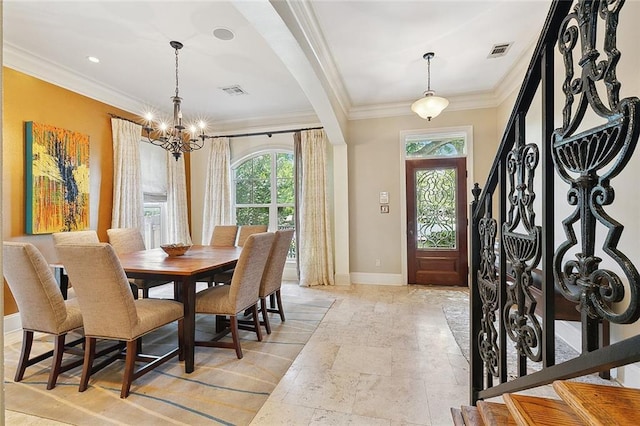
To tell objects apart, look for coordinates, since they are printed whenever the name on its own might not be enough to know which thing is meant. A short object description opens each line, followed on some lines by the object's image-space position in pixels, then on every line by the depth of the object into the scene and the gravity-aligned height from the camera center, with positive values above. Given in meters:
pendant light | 3.47 +1.25
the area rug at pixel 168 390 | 1.83 -1.19
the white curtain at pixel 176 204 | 5.20 +0.20
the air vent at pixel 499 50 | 3.18 +1.74
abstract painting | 3.26 +0.45
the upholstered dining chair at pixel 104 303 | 1.91 -0.56
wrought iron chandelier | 3.07 +0.91
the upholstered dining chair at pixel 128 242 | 3.21 -0.29
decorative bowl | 3.00 -0.33
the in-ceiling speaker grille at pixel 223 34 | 2.83 +1.73
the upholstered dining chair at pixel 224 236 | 4.23 -0.29
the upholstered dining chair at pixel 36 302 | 1.98 -0.58
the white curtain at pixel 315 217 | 4.98 -0.05
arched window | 5.48 +0.46
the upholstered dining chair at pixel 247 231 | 4.06 -0.22
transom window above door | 4.73 +1.06
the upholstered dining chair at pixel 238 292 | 2.47 -0.67
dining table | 2.29 -0.43
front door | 4.70 -0.14
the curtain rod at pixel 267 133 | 5.11 +1.45
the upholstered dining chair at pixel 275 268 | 3.02 -0.55
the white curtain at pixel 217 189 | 5.48 +0.48
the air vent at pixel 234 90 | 4.12 +1.75
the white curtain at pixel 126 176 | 4.20 +0.58
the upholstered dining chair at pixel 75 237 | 2.86 -0.19
